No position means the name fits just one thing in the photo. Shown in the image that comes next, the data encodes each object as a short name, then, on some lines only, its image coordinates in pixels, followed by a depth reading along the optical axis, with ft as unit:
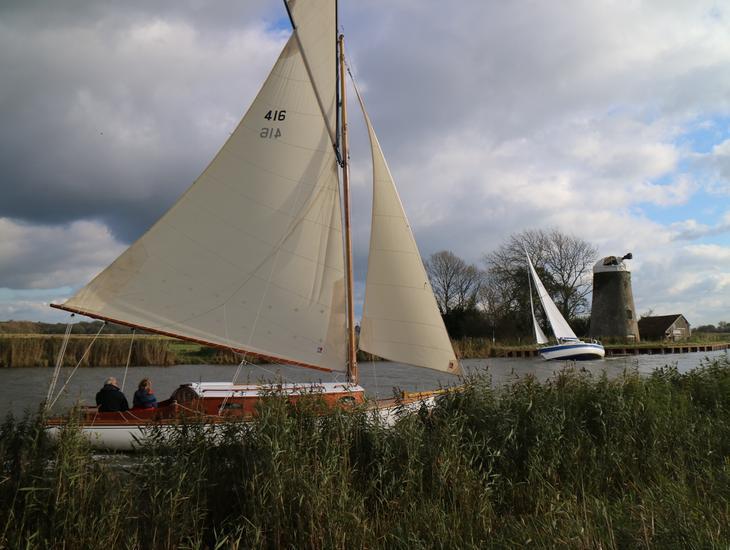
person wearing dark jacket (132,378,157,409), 37.58
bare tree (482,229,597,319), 207.00
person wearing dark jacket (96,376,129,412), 36.42
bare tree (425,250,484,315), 225.76
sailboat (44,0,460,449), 40.11
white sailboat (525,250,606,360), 138.10
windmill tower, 183.11
